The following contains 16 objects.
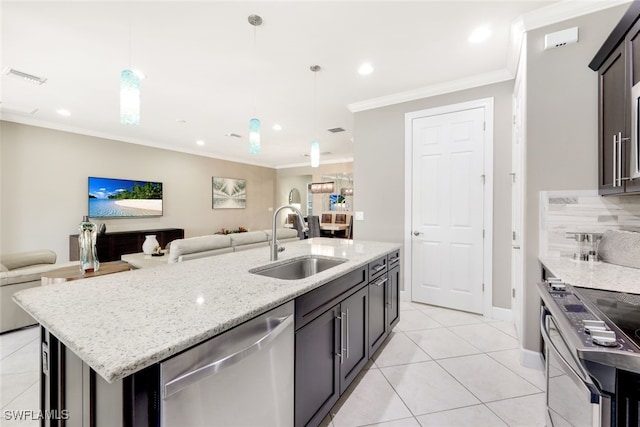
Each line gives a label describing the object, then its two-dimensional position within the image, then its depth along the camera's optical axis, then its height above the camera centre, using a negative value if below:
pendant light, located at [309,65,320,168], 2.80 +0.79
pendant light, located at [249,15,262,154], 2.51 +0.73
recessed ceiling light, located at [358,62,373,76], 2.74 +1.52
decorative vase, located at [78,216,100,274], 2.25 -0.31
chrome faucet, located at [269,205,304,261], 1.85 -0.24
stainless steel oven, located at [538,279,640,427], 0.73 -0.45
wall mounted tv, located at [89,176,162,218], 4.98 +0.29
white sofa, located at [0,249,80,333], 2.66 -0.72
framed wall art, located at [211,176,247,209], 7.23 +0.55
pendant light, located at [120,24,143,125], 1.85 +0.81
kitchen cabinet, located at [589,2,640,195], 1.42 +0.63
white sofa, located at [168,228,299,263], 2.95 -0.40
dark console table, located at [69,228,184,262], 4.60 -0.58
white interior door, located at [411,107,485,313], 3.01 +0.04
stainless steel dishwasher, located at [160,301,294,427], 0.75 -0.56
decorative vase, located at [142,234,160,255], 4.09 -0.52
